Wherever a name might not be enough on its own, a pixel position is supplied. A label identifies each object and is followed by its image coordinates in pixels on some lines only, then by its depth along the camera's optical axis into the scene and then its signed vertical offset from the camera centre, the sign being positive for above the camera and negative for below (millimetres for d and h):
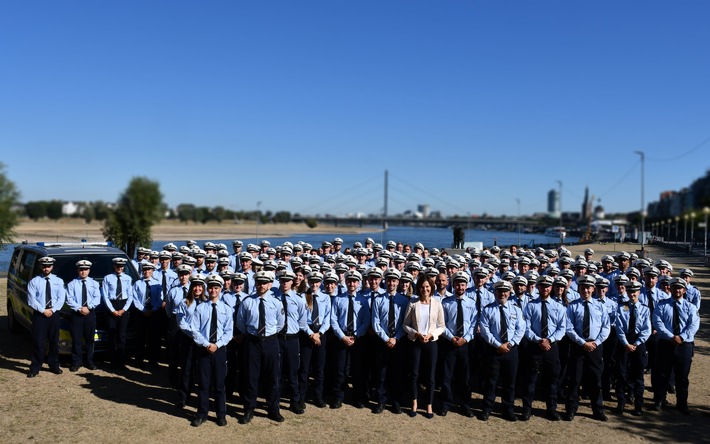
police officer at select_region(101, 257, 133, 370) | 9703 -1555
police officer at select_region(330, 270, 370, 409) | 8242 -1559
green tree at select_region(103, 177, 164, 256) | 24406 +158
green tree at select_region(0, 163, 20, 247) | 28328 +319
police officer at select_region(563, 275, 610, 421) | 7832 -1526
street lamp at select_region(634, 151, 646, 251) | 43956 +3618
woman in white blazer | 7762 -1421
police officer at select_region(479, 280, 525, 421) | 7797 -1536
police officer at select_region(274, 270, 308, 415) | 7730 -1456
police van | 9891 -998
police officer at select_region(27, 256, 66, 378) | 9312 -1543
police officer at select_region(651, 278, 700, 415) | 8133 -1502
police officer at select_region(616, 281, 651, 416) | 8148 -1568
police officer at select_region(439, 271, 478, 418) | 7965 -1551
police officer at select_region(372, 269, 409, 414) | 8047 -1580
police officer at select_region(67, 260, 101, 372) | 9461 -1515
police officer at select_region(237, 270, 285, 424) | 7473 -1547
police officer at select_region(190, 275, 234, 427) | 7387 -1598
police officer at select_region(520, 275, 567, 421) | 7801 -1520
